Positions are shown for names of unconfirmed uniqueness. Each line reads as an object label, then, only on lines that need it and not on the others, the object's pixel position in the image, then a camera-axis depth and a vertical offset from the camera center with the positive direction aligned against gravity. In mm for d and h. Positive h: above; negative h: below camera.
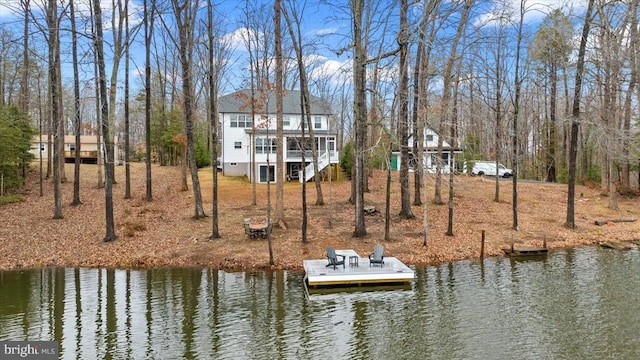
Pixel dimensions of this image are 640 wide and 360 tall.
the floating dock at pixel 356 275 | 13547 -3436
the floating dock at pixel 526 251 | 17641 -3501
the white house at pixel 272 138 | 35500 +2860
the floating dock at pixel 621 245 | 18528 -3471
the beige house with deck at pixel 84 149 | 49312 +2915
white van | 45969 -34
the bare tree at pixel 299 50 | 20297 +5867
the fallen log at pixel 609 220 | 22578 -2916
